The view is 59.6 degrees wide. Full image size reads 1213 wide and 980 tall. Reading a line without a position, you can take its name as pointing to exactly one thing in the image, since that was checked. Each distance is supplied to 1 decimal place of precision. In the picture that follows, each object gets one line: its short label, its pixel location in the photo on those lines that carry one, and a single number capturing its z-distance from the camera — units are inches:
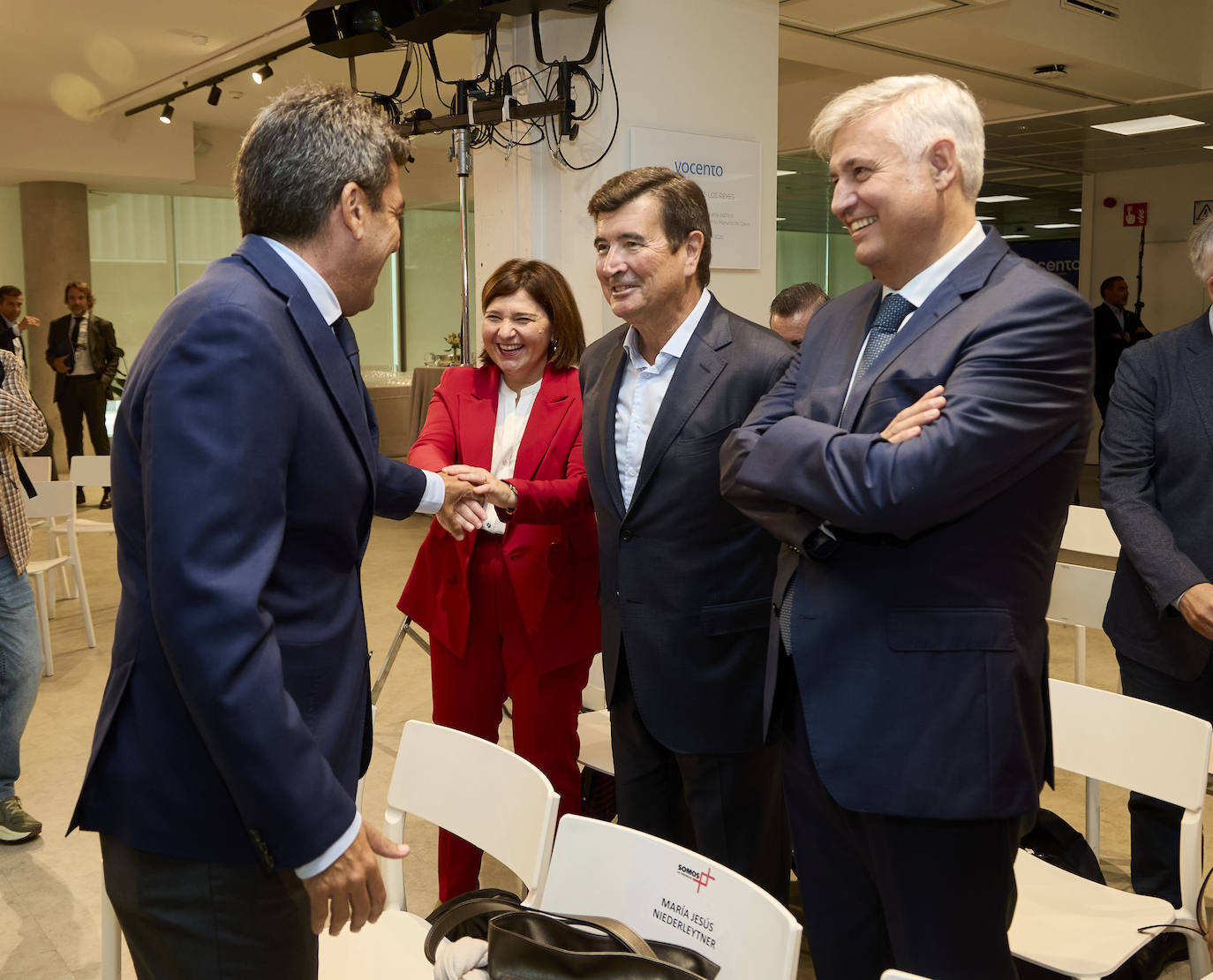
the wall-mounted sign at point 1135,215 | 483.5
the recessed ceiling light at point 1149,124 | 370.3
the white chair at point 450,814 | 74.7
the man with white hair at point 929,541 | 59.1
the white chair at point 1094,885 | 79.9
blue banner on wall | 583.5
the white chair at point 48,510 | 199.0
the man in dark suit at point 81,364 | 388.8
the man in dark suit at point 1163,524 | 100.4
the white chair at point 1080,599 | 136.2
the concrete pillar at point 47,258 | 447.2
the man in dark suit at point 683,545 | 85.8
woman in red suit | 106.4
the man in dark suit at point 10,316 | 353.1
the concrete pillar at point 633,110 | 181.9
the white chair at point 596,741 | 111.3
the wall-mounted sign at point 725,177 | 185.8
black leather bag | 56.7
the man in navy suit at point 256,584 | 47.6
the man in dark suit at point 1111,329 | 407.5
